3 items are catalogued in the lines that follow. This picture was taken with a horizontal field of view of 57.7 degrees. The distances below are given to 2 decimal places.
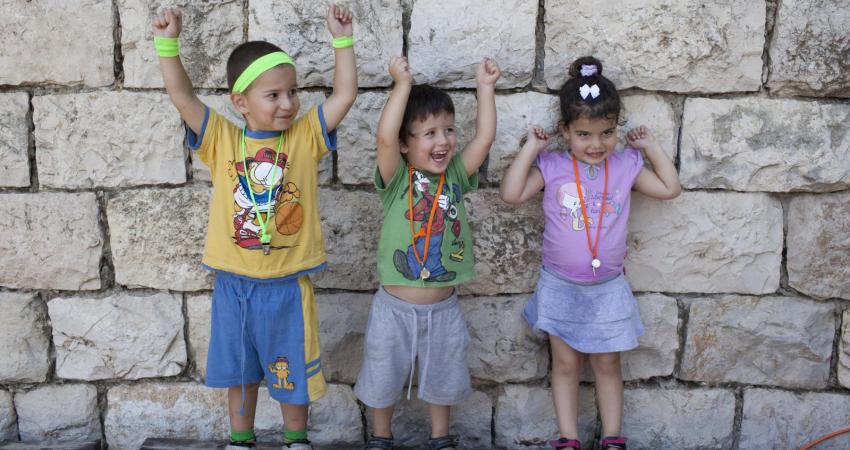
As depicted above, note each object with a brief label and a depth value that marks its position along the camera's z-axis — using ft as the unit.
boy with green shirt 9.98
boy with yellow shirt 9.55
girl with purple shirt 10.34
